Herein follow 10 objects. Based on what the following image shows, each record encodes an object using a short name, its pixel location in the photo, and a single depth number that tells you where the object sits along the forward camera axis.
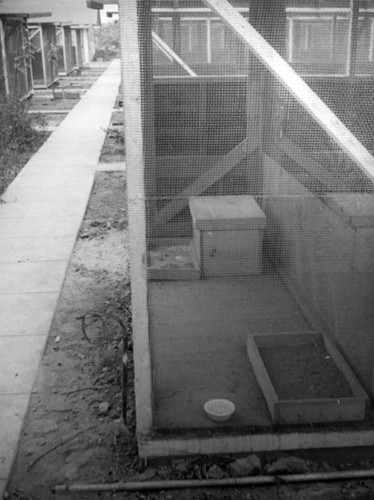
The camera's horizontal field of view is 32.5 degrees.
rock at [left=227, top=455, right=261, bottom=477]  3.24
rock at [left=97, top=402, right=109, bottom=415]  3.88
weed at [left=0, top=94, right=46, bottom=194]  11.16
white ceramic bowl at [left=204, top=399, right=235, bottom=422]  3.41
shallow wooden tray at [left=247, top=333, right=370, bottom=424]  3.38
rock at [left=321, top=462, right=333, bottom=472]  3.32
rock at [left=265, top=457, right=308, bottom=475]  3.27
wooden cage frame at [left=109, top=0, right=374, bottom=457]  2.80
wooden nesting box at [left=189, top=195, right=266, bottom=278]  4.23
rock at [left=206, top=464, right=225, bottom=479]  3.22
